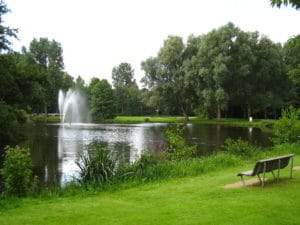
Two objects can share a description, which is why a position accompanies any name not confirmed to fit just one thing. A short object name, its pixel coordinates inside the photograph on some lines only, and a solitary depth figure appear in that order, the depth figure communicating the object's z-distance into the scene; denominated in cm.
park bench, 899
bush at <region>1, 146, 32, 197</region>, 970
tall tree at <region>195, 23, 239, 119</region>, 5206
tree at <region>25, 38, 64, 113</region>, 7688
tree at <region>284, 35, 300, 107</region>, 5846
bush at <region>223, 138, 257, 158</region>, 1672
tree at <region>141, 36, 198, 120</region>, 5984
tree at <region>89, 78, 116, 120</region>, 7044
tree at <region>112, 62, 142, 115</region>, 8738
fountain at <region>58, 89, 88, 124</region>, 6662
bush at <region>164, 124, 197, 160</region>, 1545
